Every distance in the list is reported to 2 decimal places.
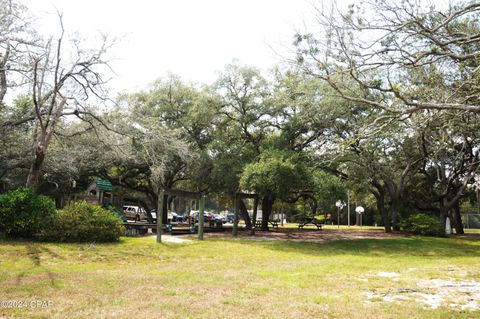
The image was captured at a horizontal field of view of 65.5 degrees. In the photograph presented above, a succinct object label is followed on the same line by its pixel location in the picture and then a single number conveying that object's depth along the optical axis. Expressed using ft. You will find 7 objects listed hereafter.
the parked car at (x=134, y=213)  112.40
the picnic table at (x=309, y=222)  87.97
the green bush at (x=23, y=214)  40.29
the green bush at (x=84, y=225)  41.78
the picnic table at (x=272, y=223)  89.74
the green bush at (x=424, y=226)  75.41
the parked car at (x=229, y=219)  160.61
